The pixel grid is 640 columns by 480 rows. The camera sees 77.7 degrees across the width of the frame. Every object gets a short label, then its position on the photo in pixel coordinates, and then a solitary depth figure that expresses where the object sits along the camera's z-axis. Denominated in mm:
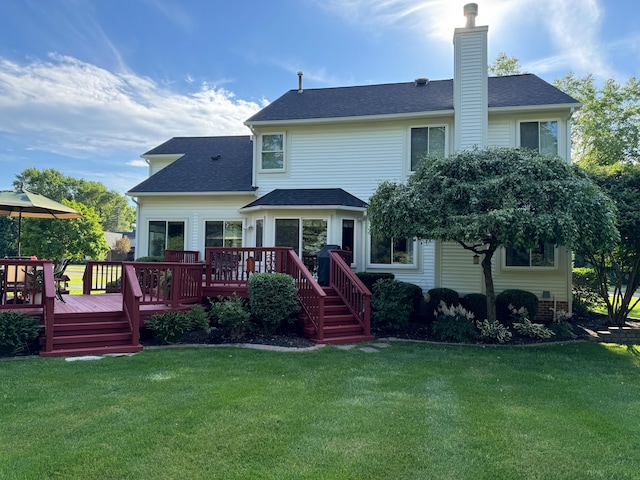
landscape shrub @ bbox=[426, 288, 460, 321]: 10508
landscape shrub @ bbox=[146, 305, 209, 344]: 7316
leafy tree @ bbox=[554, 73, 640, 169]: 25594
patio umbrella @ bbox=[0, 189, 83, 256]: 8118
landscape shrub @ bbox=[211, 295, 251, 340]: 7777
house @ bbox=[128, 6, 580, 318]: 11078
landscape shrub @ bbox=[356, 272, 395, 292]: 10647
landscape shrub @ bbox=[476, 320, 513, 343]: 8523
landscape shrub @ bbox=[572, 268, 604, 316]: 11531
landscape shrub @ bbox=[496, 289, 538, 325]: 10102
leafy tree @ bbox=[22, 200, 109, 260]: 18969
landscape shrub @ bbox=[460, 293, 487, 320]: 10312
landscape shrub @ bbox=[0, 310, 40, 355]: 6148
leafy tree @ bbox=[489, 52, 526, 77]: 26281
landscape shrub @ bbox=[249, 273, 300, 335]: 7992
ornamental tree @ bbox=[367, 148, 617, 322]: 7434
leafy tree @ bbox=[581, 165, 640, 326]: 8977
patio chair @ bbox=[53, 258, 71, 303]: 8578
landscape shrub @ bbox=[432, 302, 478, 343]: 8484
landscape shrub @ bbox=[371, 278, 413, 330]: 9164
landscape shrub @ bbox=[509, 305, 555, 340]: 8836
